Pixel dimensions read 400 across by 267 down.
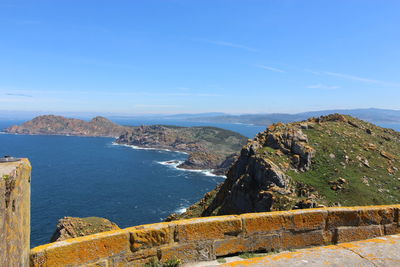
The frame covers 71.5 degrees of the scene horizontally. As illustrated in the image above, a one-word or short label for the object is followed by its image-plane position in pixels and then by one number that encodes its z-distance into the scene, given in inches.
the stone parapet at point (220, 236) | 199.3
